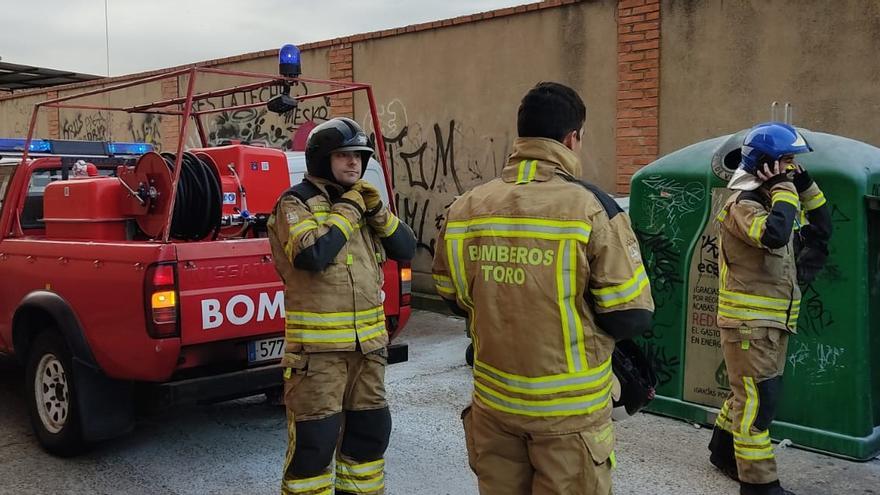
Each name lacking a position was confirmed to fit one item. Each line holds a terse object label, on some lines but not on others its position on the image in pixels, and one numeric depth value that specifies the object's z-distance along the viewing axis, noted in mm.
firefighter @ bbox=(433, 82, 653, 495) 2156
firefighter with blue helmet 3629
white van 6375
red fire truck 3814
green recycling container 4242
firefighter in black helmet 3170
